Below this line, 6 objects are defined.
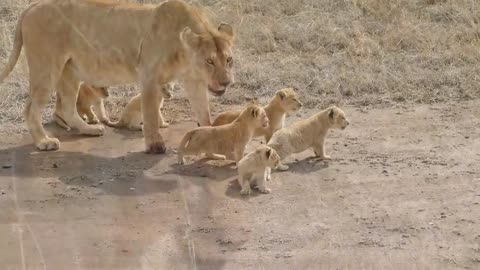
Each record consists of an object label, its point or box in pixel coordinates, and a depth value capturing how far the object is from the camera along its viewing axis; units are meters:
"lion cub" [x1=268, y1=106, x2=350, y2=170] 16.98
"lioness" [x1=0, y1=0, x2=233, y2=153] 17.47
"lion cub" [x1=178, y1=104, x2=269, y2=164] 16.87
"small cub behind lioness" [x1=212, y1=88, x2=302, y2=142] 18.08
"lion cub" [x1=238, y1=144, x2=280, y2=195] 15.66
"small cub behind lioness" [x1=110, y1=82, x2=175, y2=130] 18.87
